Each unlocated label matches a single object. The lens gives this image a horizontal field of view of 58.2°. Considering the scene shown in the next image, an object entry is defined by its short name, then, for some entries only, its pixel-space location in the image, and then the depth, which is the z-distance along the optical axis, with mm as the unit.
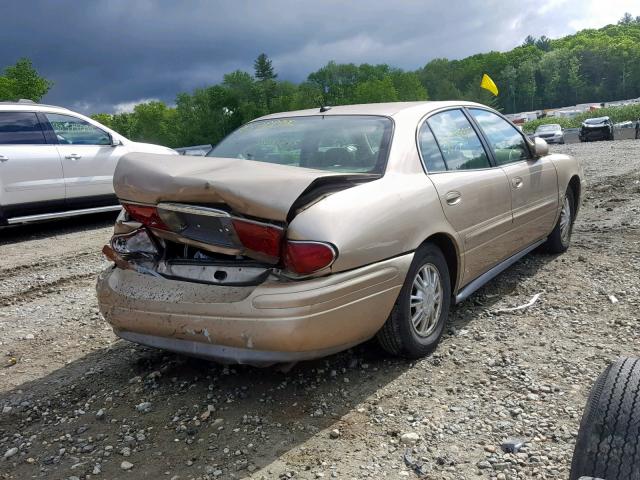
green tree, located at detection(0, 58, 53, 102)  45750
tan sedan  2660
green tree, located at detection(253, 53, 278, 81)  110312
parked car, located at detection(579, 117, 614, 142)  34750
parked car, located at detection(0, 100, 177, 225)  7320
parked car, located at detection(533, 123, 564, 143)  38469
